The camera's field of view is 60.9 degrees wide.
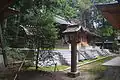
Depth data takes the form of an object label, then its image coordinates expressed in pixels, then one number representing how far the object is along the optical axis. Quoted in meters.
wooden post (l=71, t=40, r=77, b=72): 5.72
